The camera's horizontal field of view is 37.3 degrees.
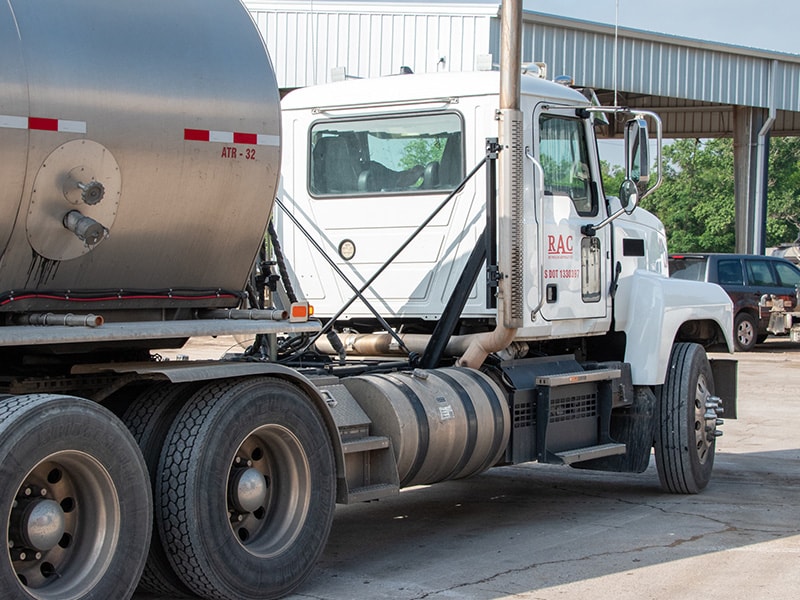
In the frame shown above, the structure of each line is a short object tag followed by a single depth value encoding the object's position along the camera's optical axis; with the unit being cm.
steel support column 3067
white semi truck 514
